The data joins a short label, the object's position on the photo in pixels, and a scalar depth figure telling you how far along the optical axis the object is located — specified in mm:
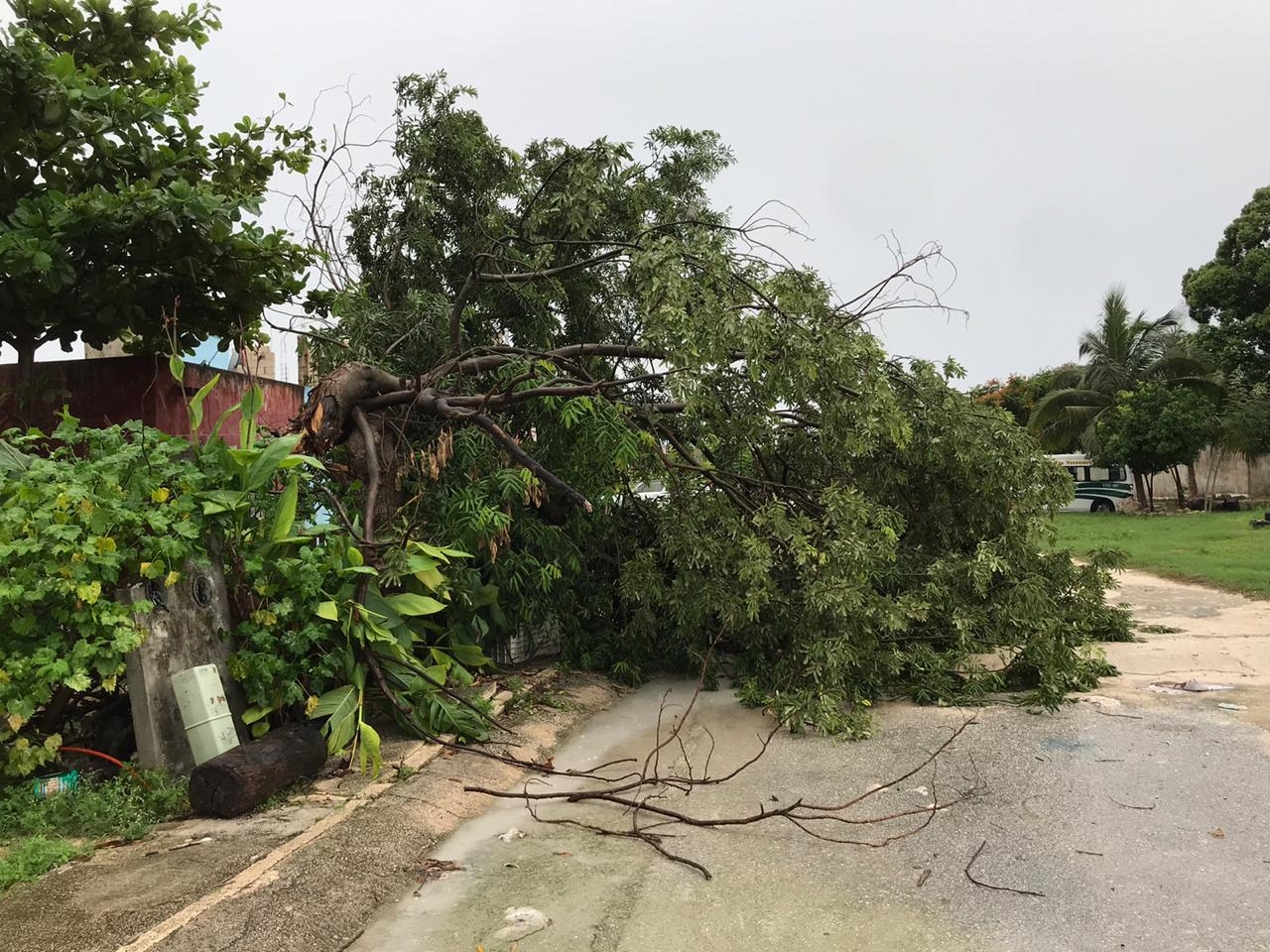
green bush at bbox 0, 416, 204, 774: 3898
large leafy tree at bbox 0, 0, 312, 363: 5234
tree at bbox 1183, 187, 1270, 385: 24016
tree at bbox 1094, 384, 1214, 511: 21984
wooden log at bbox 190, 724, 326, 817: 3973
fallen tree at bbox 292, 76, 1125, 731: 5801
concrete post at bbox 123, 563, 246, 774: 4281
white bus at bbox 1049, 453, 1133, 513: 27078
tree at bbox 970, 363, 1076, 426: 33812
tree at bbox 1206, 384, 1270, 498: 21672
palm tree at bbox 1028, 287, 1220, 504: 24875
